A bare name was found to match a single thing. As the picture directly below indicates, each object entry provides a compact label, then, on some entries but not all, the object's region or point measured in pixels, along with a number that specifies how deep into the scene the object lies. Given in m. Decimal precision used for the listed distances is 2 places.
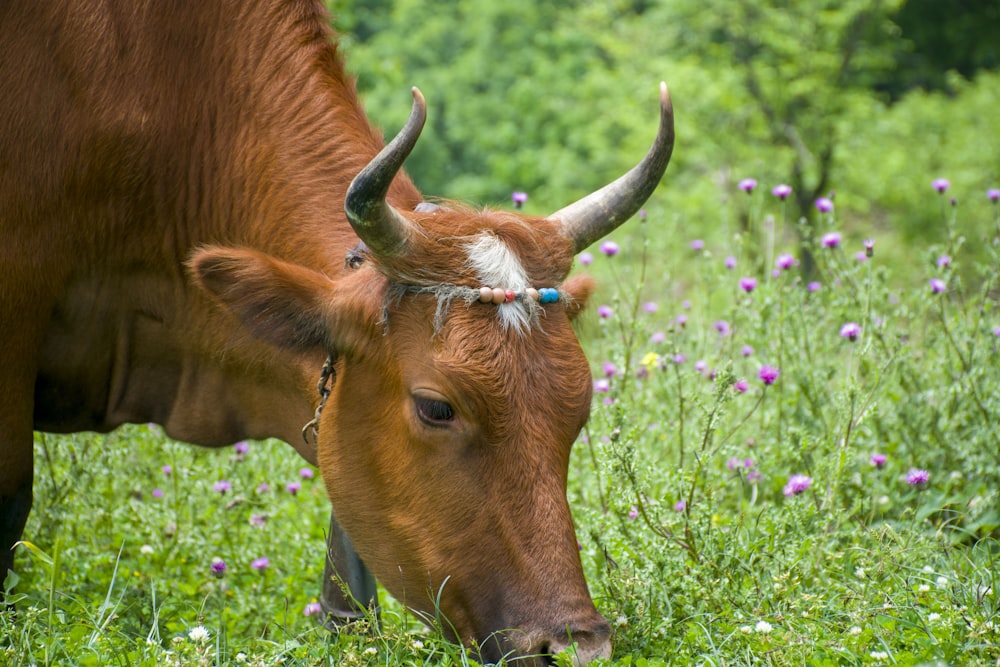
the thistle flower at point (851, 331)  8.96
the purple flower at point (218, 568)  7.92
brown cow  6.39
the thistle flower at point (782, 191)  10.23
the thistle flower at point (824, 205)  10.57
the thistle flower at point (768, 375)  8.28
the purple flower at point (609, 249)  9.96
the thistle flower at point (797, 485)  8.05
